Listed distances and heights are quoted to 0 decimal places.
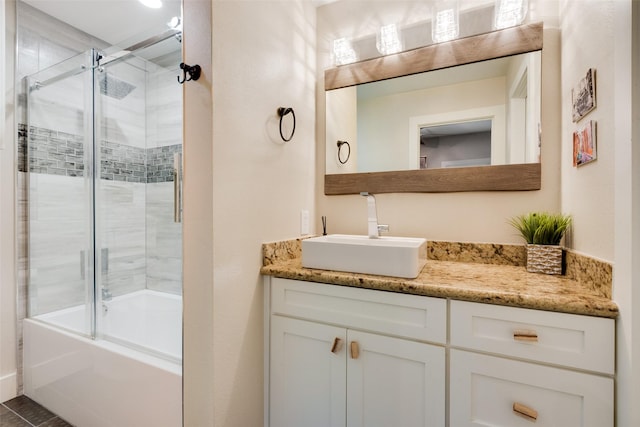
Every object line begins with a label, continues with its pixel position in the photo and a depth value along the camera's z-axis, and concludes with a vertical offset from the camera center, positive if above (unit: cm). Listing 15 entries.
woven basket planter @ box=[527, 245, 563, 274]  123 -20
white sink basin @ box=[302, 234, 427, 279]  116 -19
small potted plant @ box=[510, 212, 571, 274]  124 -12
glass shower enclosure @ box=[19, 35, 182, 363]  195 +15
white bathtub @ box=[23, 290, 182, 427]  133 -78
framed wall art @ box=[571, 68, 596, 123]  103 +42
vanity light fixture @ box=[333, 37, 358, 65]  179 +96
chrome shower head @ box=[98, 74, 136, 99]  207 +89
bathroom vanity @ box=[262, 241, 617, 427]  88 -48
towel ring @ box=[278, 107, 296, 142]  150 +49
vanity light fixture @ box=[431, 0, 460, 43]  154 +99
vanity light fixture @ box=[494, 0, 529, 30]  141 +95
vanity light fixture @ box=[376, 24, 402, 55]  168 +97
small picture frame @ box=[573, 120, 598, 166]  102 +25
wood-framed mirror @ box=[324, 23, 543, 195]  143 +42
